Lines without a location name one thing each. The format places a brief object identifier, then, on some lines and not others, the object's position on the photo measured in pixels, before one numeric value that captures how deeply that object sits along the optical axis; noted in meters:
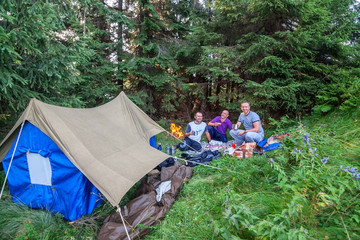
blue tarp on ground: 3.68
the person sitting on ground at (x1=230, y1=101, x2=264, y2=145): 4.16
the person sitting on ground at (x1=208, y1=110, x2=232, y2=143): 5.23
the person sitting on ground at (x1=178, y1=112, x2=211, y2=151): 4.87
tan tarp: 2.36
